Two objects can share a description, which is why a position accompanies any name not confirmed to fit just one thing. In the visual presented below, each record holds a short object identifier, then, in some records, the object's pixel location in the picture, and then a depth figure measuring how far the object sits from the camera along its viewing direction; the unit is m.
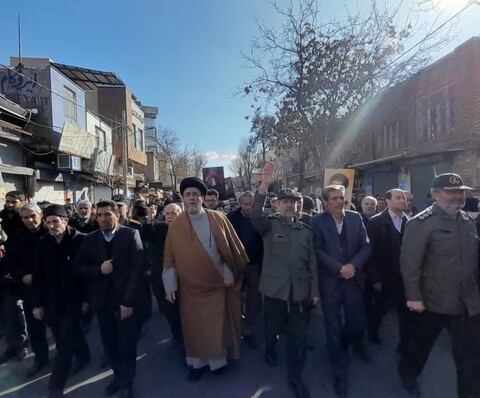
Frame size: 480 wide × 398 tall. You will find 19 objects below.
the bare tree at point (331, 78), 12.27
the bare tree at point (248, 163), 48.83
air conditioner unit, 15.51
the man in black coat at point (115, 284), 3.49
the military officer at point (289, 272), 3.60
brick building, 13.00
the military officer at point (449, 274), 3.03
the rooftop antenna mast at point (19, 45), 16.20
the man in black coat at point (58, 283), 3.65
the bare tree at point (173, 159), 44.39
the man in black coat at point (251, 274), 4.91
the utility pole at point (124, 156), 20.62
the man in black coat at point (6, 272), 4.53
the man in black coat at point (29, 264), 4.19
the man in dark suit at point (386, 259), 4.28
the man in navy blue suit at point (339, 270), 3.64
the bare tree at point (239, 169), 58.10
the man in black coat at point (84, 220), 5.81
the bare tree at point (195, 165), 59.25
